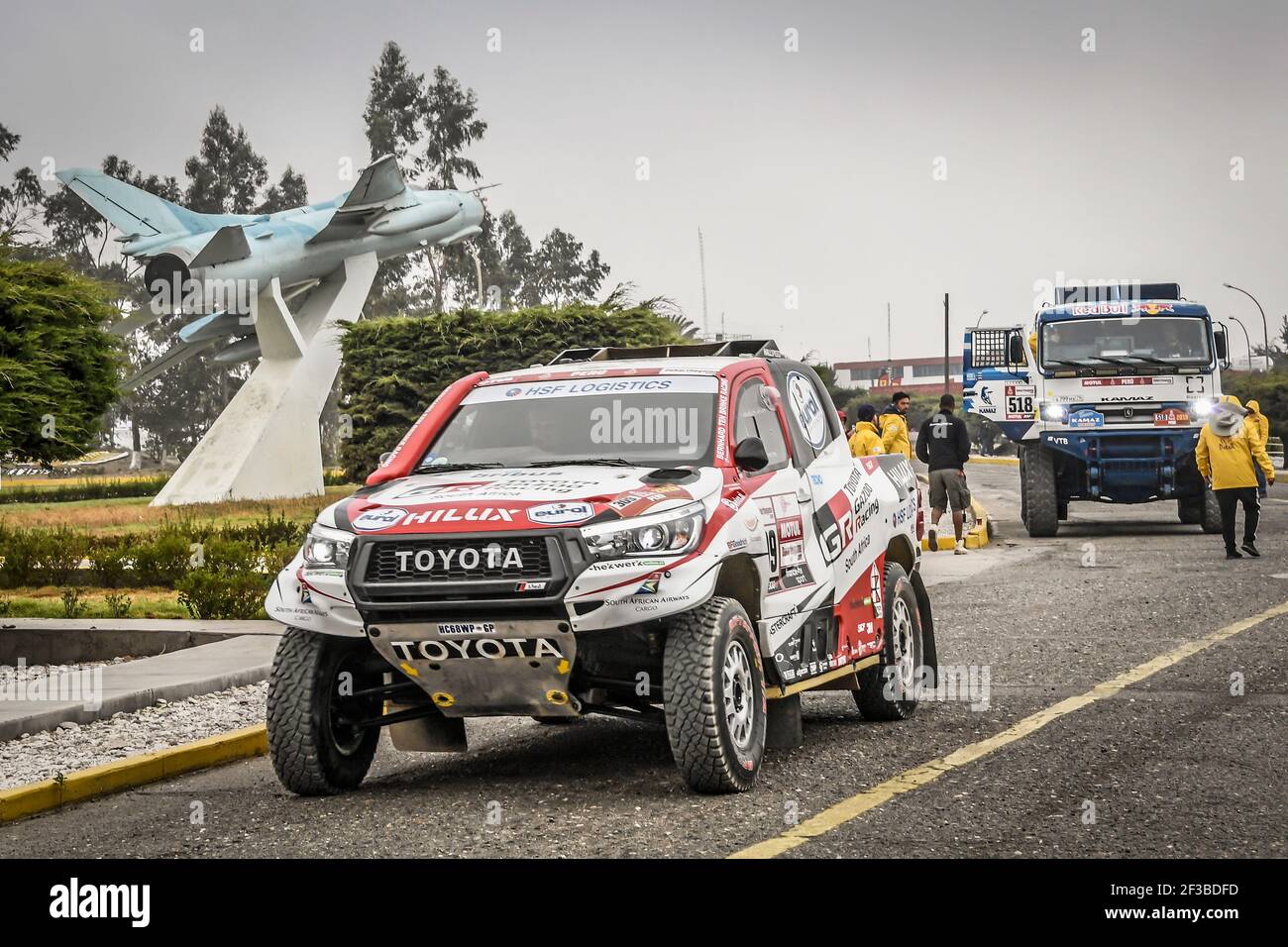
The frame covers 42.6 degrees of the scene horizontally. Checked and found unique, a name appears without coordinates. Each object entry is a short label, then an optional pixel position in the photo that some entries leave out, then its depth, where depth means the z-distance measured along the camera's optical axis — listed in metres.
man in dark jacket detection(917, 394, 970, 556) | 21.83
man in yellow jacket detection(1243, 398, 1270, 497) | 25.64
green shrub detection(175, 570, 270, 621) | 14.78
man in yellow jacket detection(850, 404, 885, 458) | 21.30
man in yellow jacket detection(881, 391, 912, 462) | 22.12
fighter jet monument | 36.16
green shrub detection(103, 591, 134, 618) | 14.94
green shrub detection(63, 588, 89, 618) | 14.93
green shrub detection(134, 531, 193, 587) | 17.81
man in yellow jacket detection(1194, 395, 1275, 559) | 19.25
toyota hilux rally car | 7.17
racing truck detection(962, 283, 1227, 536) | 23.53
